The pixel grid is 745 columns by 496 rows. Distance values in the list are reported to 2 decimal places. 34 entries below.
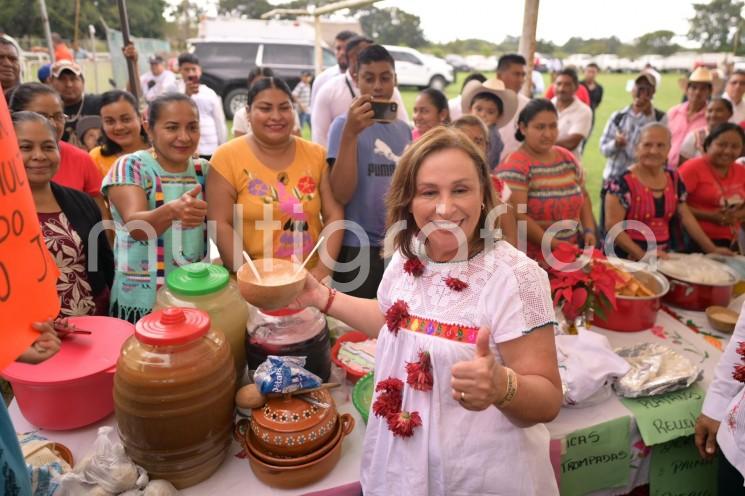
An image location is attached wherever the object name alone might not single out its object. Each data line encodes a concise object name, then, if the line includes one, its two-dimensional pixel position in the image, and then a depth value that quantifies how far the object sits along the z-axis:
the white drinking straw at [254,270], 1.55
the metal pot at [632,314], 2.27
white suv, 19.16
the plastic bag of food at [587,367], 1.78
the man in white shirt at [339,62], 4.84
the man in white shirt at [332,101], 3.88
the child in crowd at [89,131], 3.77
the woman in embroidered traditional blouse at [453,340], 1.24
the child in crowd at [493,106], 3.73
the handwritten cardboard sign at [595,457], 1.75
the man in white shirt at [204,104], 5.62
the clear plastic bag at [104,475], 1.30
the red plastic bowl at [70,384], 1.46
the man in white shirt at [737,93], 5.00
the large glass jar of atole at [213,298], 1.60
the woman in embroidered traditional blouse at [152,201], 2.02
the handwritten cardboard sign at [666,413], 1.81
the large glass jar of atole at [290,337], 1.61
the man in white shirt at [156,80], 8.69
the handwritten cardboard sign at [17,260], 0.94
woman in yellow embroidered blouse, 2.26
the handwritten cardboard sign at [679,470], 1.92
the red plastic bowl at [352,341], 1.86
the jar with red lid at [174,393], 1.30
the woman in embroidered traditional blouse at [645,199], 3.01
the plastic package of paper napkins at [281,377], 1.41
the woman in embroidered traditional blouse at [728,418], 1.51
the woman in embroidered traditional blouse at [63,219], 1.95
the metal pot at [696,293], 2.48
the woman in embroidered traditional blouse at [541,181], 2.75
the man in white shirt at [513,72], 4.64
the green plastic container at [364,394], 1.70
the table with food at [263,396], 1.33
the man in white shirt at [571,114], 5.04
